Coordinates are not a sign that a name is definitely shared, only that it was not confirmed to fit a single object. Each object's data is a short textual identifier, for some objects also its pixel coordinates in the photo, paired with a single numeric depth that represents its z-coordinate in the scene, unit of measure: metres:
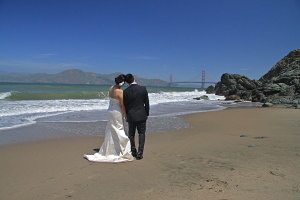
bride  4.93
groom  4.98
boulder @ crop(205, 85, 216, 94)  55.11
